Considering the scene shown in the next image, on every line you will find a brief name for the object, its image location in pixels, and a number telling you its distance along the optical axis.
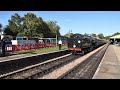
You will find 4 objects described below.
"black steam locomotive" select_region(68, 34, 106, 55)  13.81
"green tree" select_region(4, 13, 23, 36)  33.53
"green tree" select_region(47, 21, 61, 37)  44.39
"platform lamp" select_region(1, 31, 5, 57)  11.04
